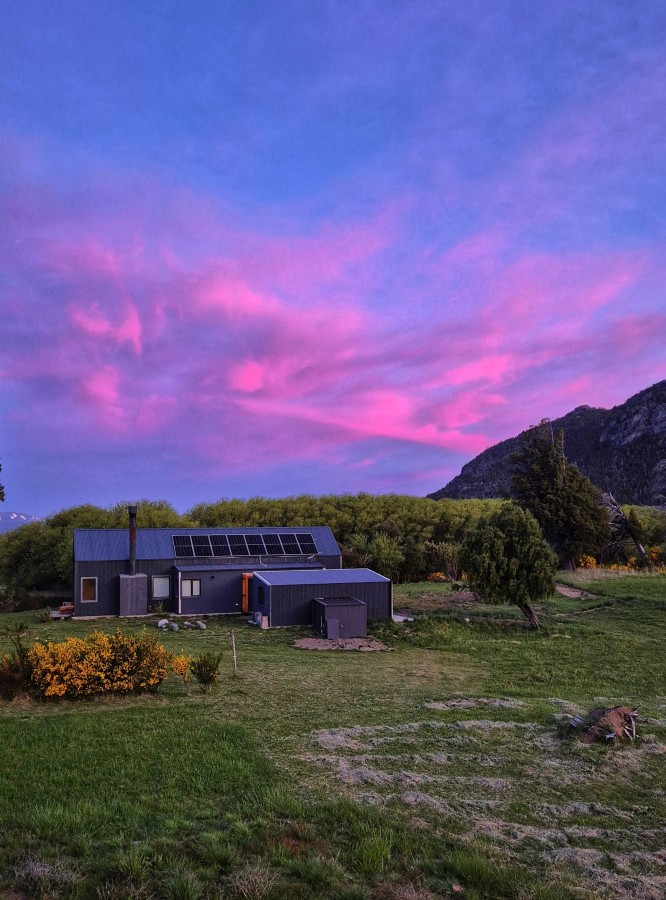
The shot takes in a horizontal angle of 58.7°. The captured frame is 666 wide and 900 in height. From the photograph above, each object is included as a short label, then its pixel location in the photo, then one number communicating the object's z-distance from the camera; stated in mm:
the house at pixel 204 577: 31844
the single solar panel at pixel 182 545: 36912
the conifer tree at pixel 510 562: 30703
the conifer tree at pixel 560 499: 54562
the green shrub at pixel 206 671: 15039
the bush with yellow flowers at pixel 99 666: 13940
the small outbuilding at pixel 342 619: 28422
